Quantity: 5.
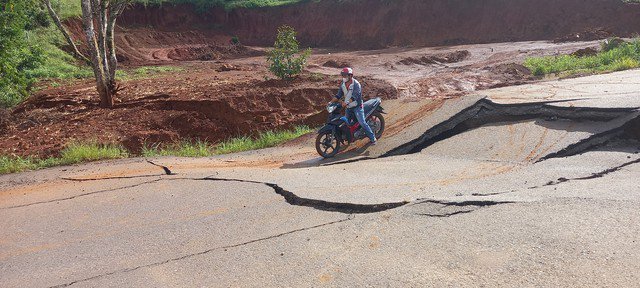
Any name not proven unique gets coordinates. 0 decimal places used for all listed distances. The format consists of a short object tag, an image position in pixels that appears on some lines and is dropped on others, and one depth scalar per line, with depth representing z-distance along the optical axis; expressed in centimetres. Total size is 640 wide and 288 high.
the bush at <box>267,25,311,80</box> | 1661
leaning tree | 1303
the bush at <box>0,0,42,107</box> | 1117
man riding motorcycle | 988
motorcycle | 992
